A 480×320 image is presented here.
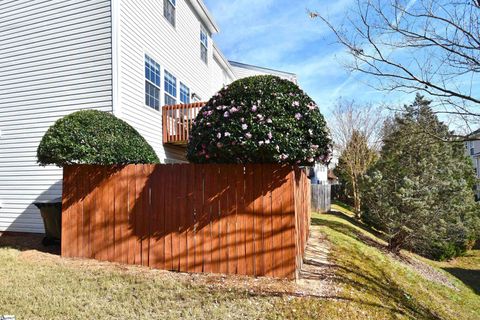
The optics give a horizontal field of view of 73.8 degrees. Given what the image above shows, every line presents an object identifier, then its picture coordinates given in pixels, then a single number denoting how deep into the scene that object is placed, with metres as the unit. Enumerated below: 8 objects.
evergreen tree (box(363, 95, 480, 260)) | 10.27
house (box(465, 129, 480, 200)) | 34.75
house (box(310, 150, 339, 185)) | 27.52
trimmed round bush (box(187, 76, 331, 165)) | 4.57
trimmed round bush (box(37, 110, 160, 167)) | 5.61
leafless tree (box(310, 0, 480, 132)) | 5.06
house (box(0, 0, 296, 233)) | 7.70
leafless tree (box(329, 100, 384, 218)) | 17.84
